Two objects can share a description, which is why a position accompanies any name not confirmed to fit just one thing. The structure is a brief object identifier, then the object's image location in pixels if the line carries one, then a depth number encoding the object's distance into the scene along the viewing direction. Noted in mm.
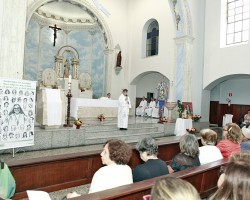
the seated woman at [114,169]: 2197
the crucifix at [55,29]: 12983
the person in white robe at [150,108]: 14242
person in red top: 3570
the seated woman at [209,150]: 3484
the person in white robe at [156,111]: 13931
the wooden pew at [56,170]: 3049
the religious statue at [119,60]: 14375
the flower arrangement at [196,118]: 10852
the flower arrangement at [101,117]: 9734
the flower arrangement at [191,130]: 9058
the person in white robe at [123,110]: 8234
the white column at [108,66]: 14297
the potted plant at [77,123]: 6809
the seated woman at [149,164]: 2510
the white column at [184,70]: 11281
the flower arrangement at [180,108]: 10062
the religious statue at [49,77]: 12994
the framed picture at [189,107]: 10508
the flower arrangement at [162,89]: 14602
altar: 9438
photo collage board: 4711
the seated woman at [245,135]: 4391
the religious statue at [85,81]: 13979
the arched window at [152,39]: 14281
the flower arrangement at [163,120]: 9930
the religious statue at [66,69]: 13602
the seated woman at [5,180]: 2531
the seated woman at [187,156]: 2957
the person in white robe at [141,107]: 14836
